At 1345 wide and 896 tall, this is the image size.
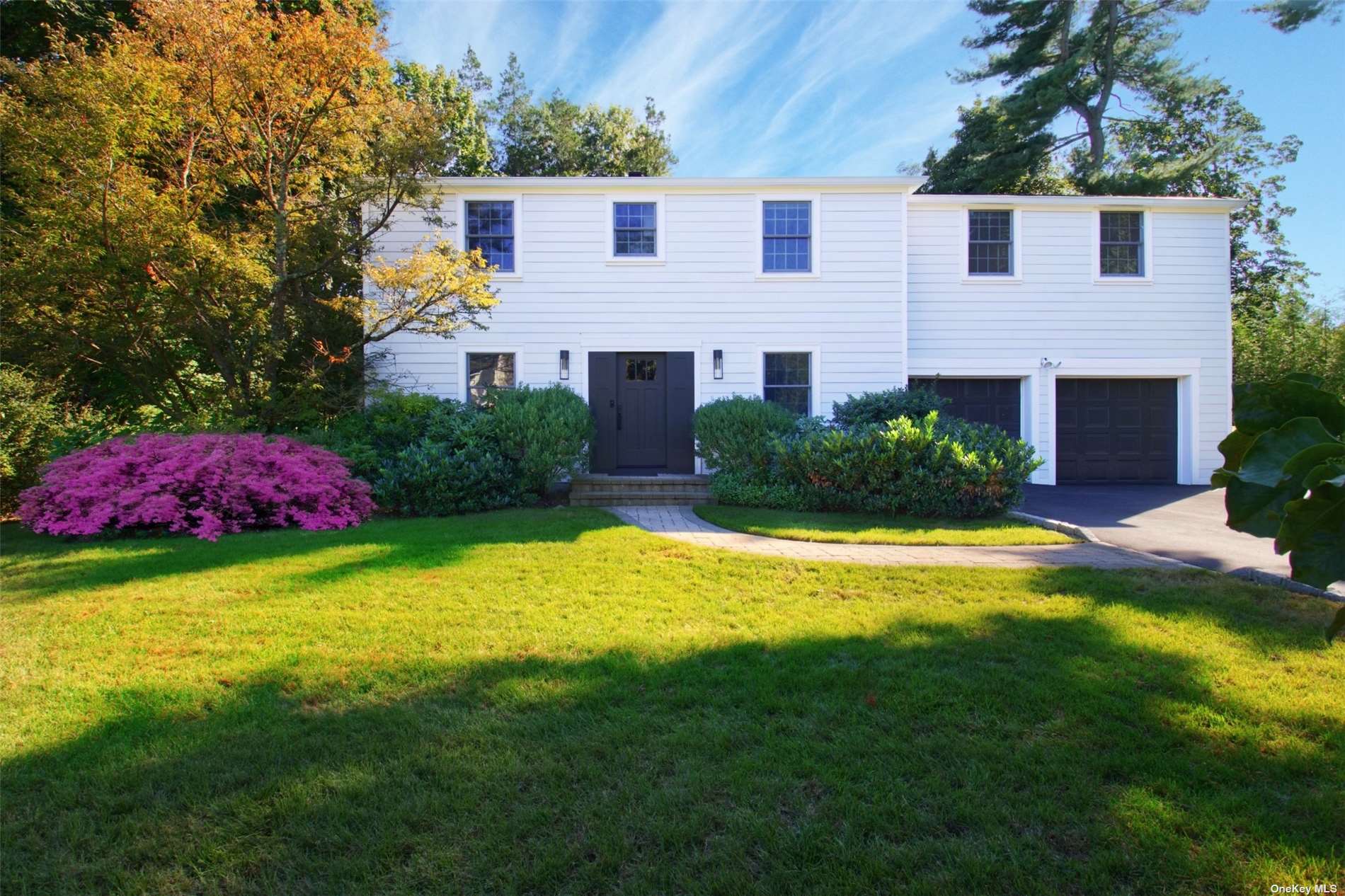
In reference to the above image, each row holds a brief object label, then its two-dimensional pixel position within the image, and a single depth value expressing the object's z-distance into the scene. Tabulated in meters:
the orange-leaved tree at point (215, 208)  8.05
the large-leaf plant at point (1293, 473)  1.19
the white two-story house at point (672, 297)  11.32
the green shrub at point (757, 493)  8.89
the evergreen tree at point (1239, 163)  18.59
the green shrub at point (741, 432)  9.51
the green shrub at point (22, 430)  8.58
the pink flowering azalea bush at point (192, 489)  6.94
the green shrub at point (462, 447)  8.55
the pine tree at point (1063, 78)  16.94
